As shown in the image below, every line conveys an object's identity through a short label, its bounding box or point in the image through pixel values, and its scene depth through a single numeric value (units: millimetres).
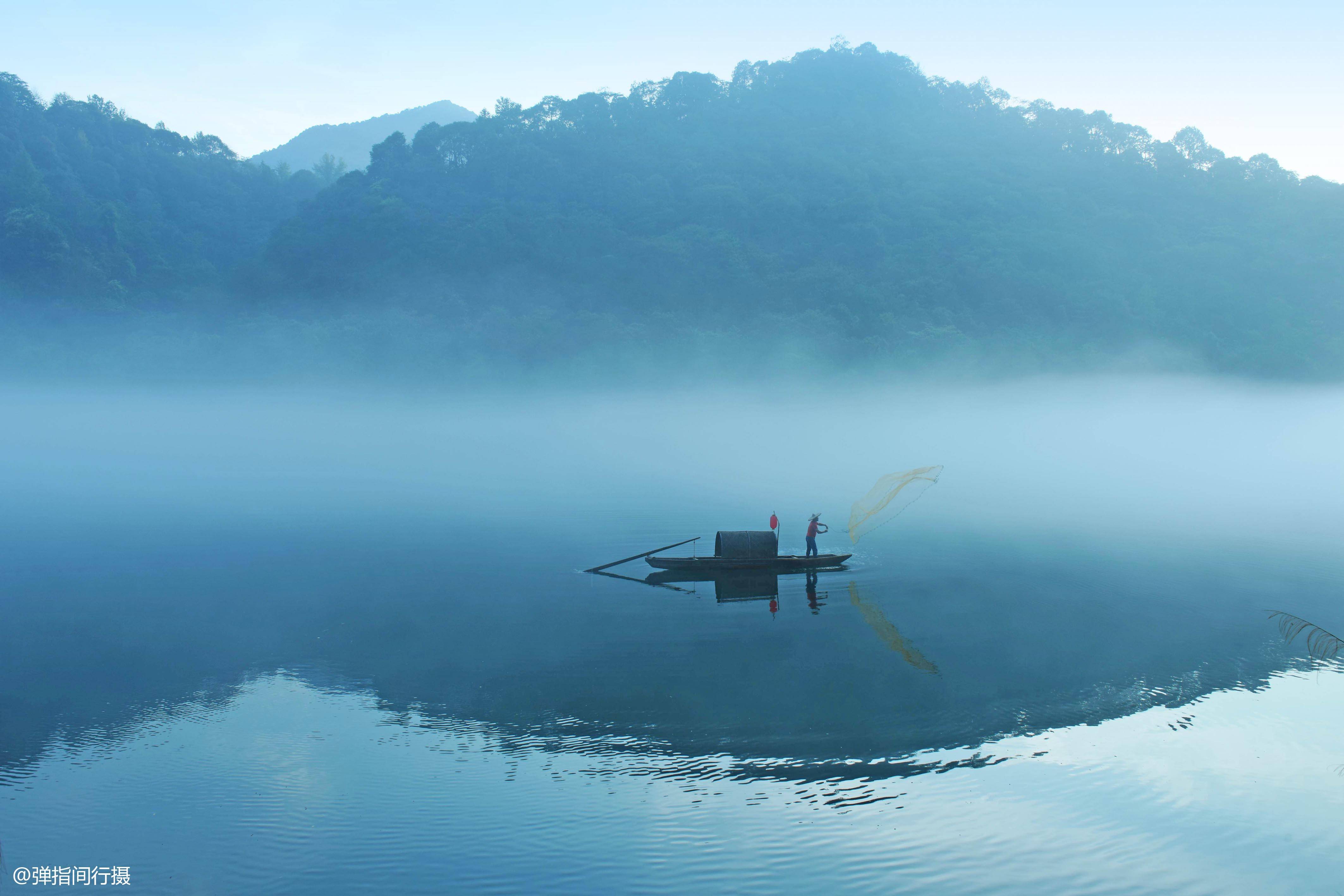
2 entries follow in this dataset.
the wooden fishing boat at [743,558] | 31844
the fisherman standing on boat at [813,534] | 32844
